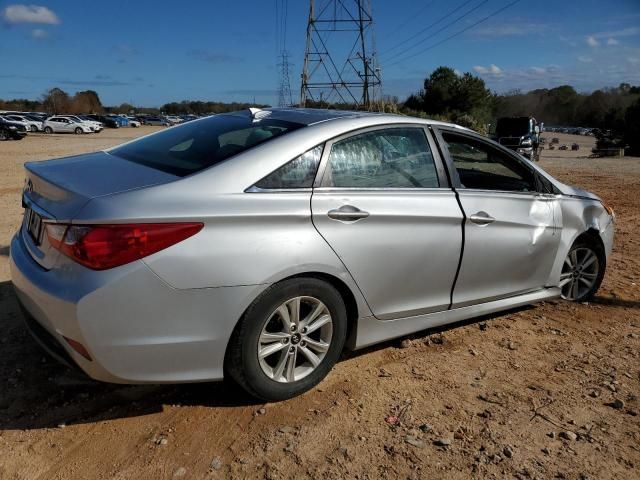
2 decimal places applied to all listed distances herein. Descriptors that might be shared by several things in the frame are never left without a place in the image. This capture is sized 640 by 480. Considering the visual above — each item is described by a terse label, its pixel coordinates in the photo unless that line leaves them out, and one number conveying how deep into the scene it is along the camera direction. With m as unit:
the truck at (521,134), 24.61
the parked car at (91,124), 49.94
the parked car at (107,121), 66.79
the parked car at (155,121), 85.60
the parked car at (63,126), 48.47
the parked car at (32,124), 48.07
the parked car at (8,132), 32.38
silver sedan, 2.51
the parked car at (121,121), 70.69
